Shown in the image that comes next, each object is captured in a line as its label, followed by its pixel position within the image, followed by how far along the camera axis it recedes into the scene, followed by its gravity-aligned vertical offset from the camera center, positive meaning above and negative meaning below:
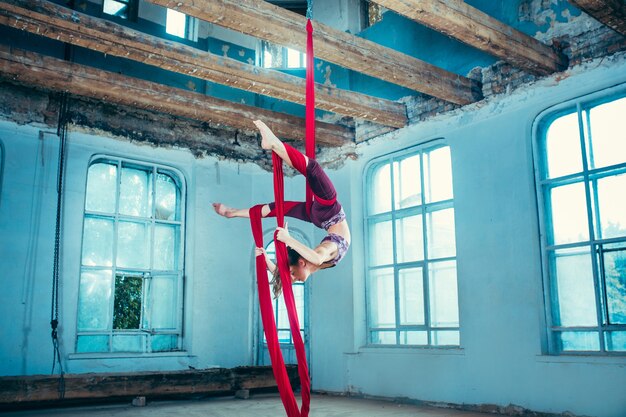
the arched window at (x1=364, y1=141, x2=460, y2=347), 6.17 +0.69
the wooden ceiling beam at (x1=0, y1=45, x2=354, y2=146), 5.34 +2.26
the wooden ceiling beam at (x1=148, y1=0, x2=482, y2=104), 4.25 +2.23
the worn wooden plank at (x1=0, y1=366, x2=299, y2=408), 5.37 -0.73
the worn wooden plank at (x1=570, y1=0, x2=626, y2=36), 4.19 +2.20
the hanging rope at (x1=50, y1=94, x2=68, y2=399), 5.92 +0.59
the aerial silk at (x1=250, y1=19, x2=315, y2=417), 3.49 +0.19
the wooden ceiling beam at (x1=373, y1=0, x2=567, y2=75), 4.24 +2.21
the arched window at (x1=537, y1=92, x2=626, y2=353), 4.77 +0.71
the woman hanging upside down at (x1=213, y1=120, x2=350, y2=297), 3.66 +0.69
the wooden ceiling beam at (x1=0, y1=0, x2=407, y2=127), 4.41 +2.24
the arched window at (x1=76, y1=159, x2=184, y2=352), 6.46 +0.64
